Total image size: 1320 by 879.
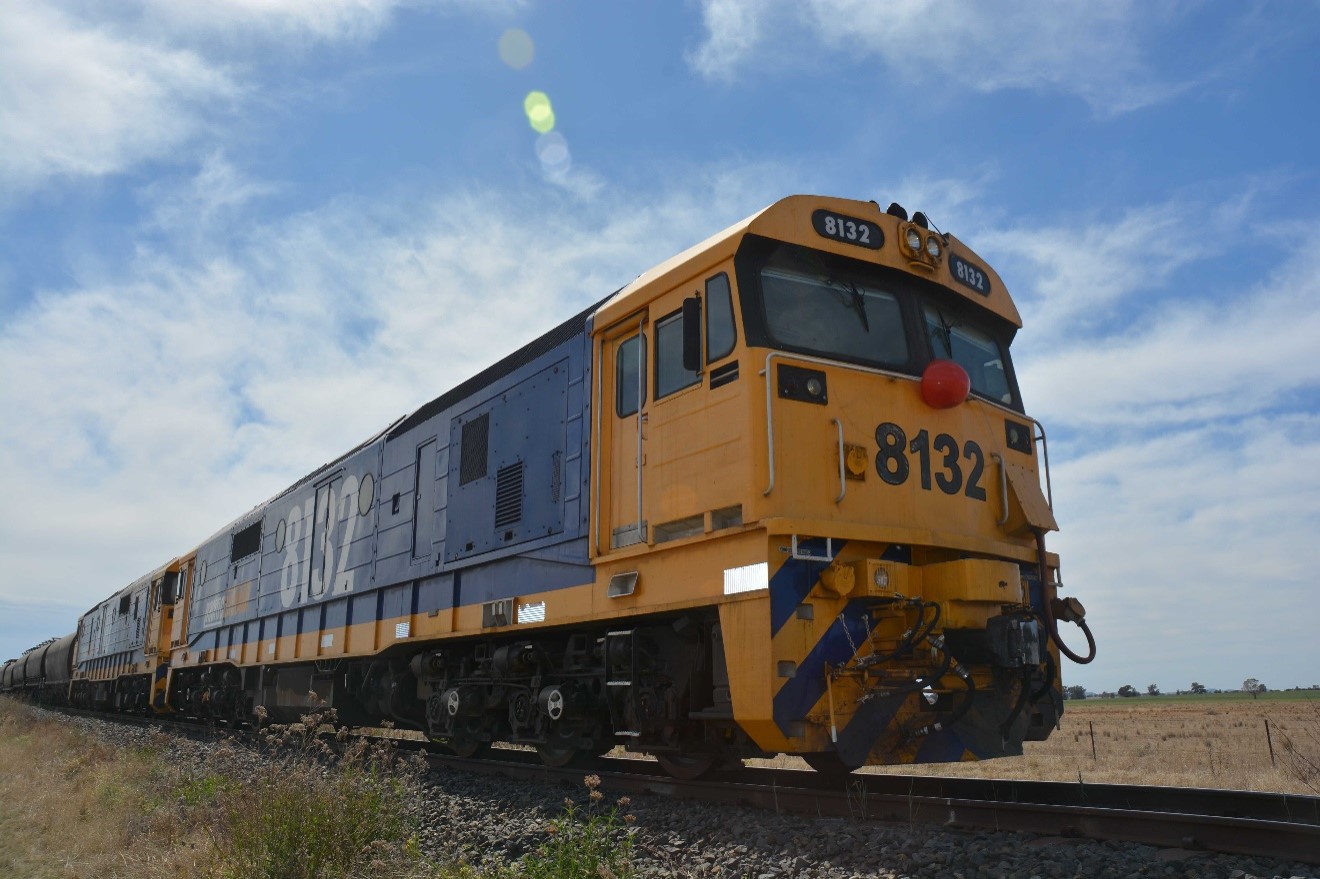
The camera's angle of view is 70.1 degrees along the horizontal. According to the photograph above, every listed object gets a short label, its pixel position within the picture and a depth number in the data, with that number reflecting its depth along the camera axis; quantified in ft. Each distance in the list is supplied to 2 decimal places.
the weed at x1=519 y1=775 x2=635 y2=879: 14.83
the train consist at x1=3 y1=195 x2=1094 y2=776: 18.21
